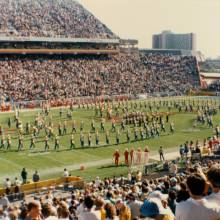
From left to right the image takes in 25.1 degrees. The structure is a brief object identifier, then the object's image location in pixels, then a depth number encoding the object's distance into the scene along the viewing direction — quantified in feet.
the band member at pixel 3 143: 93.58
